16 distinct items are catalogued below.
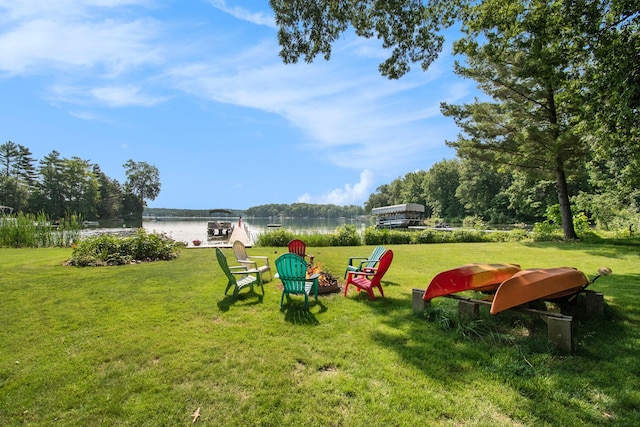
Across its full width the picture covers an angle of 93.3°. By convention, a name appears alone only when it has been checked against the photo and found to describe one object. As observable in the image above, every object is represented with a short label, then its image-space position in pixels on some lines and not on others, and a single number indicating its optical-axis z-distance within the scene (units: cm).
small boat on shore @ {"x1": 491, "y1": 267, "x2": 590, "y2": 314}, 310
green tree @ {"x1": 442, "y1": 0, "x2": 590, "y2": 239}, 603
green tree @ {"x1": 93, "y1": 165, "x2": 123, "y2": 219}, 5919
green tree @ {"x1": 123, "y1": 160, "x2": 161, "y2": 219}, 6556
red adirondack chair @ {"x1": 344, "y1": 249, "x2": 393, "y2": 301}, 480
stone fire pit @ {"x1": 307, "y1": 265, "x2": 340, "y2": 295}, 524
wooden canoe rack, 283
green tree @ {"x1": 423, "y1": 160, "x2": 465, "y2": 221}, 5684
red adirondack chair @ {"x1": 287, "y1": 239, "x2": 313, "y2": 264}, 765
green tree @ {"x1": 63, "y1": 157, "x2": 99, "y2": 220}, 4716
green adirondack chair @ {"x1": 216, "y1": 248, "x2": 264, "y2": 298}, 484
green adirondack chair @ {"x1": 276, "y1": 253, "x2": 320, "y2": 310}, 434
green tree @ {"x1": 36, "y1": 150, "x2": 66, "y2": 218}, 4516
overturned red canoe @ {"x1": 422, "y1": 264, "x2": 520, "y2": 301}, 363
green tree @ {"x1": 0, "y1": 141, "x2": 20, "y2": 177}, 4569
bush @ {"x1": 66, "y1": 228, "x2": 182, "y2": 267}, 752
